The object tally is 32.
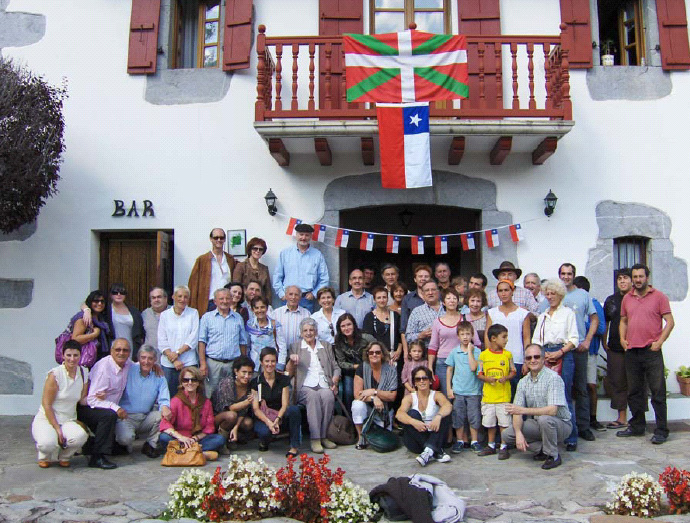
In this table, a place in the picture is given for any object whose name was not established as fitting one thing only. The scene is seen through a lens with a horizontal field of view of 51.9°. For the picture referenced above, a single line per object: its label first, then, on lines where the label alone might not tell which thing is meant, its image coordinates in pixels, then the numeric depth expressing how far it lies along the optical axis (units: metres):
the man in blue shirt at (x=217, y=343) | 6.45
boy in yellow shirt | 5.83
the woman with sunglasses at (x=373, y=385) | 6.20
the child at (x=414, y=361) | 6.21
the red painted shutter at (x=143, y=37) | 8.04
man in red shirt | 6.29
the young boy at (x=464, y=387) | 5.98
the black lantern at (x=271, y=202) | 7.79
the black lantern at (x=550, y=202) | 7.76
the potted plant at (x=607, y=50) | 8.09
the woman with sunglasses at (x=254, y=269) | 7.37
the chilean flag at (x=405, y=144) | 7.20
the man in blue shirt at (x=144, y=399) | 6.00
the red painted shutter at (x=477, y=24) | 7.88
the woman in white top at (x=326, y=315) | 6.68
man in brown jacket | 7.40
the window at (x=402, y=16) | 8.26
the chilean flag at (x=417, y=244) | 7.87
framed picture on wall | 7.87
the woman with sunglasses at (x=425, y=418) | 5.73
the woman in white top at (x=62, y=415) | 5.54
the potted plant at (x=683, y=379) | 7.52
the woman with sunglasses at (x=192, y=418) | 5.80
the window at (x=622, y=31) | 8.30
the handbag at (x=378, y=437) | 6.03
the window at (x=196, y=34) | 8.38
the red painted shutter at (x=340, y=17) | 8.05
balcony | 7.20
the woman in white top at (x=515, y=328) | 6.25
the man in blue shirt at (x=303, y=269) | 7.47
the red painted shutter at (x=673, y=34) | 7.94
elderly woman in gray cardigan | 6.11
